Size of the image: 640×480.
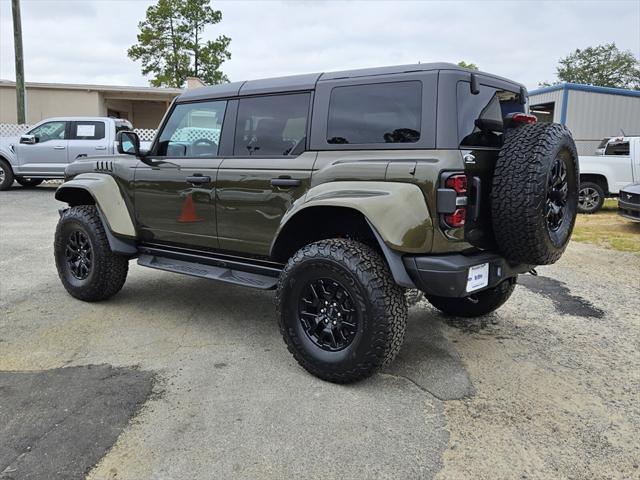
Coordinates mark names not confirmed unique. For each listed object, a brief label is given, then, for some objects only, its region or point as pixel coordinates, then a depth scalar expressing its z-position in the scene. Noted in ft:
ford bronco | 9.91
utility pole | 59.06
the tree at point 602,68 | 148.97
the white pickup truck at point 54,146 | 43.52
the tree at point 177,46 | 122.83
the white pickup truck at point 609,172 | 35.19
